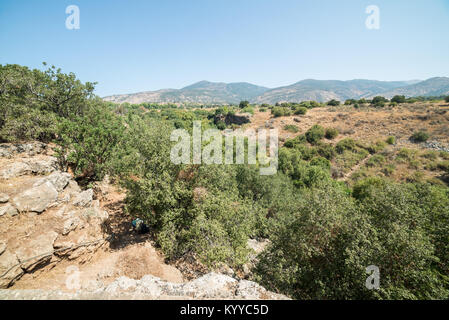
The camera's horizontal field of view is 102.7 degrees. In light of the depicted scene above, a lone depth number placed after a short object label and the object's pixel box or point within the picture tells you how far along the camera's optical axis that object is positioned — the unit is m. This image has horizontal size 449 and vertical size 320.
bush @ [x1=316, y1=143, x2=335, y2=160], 46.22
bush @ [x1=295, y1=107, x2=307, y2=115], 68.69
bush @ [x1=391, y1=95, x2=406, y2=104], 64.84
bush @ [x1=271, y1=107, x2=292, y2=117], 69.56
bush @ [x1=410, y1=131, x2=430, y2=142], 42.72
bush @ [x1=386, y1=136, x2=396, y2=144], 45.77
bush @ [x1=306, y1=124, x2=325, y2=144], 51.35
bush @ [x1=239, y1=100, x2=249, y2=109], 95.97
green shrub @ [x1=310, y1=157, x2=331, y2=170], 40.43
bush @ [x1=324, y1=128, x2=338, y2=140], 52.97
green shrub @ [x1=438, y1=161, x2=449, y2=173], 34.44
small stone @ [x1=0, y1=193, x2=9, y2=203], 9.39
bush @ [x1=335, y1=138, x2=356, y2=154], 47.09
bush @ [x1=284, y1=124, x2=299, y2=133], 58.36
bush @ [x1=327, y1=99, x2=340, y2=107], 76.58
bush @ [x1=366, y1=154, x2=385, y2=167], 40.62
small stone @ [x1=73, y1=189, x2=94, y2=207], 12.21
